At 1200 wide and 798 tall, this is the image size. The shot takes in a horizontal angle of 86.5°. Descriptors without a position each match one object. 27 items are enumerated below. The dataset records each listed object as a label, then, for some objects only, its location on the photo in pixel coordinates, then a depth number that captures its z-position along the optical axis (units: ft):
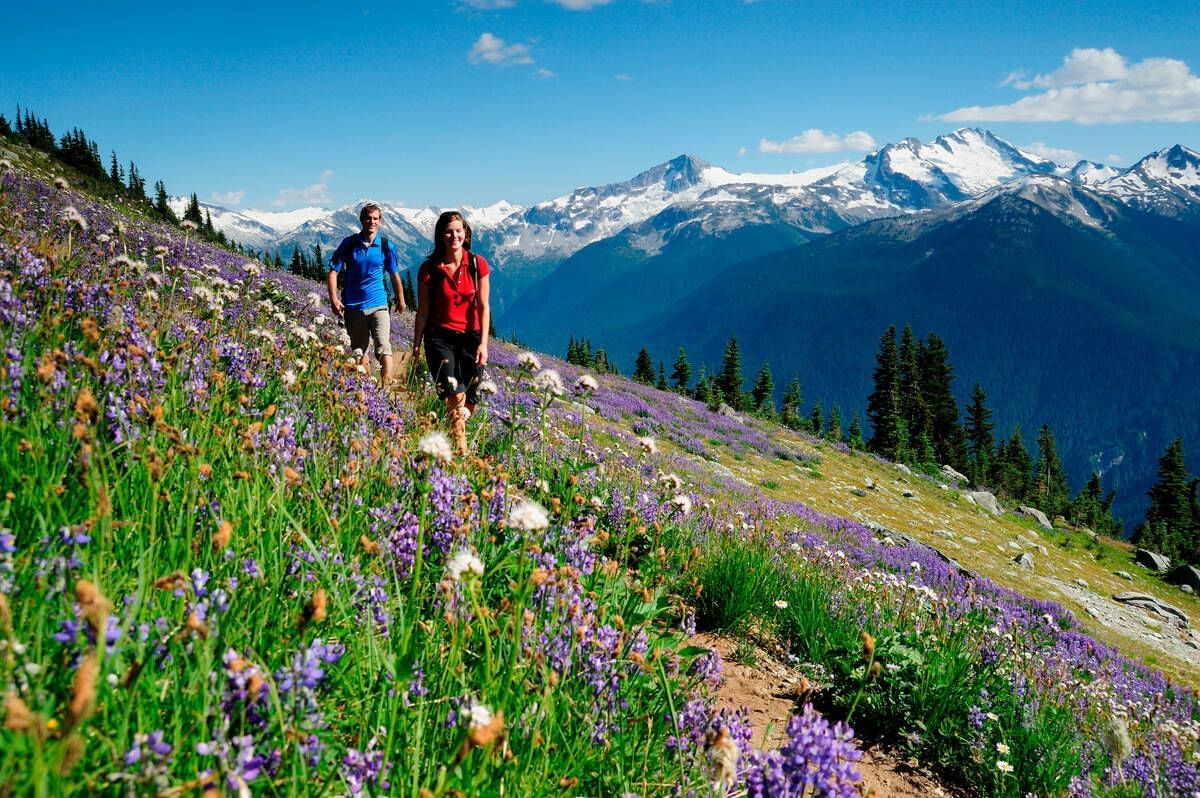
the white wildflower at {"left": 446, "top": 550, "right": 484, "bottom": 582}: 6.07
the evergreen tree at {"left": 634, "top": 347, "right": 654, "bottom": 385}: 256.11
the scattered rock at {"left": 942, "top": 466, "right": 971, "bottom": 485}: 121.91
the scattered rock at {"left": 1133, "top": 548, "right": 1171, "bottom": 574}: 100.01
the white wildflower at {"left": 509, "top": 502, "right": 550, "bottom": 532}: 6.61
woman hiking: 24.95
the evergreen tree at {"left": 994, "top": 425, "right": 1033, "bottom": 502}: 222.69
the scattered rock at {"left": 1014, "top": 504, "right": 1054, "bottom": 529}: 111.29
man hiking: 29.89
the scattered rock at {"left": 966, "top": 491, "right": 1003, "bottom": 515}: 98.37
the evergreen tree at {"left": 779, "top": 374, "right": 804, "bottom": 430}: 203.10
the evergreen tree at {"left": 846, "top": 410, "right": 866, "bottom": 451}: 147.42
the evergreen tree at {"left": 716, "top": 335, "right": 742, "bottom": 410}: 241.14
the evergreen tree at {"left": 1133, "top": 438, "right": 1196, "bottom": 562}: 212.84
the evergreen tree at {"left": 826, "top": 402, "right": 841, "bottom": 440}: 183.52
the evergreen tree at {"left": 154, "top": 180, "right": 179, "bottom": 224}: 207.08
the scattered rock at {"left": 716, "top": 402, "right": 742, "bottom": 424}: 109.47
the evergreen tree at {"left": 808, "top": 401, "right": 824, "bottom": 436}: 235.63
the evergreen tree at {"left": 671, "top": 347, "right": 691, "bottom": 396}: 247.85
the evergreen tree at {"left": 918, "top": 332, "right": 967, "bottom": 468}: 225.76
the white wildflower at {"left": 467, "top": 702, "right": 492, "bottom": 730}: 5.05
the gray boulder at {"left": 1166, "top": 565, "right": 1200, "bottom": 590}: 89.45
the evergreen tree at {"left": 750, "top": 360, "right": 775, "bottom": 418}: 240.53
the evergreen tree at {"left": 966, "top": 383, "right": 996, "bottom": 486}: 239.30
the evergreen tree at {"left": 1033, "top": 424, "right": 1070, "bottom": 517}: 250.76
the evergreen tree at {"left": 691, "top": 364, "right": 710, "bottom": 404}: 197.36
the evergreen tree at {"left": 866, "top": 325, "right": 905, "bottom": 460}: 210.36
